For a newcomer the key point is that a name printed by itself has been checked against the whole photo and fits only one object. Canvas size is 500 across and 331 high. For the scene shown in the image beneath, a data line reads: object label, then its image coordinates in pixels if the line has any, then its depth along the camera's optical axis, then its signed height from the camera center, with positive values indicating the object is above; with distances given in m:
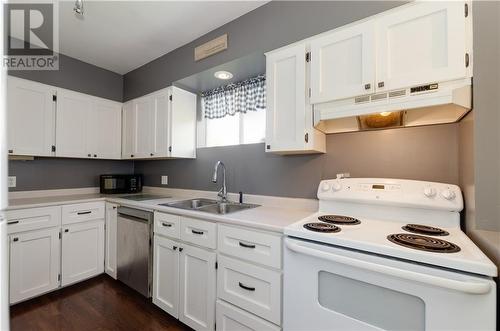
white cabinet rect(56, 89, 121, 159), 2.52 +0.46
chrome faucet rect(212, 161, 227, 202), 2.23 -0.26
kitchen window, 2.29 +0.57
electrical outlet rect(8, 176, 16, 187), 2.33 -0.17
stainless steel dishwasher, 2.01 -0.79
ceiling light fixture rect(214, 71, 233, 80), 2.27 +0.93
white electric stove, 0.83 -0.41
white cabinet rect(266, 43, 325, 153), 1.59 +0.44
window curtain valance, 2.27 +0.73
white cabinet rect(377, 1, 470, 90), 1.09 +0.64
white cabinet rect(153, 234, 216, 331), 1.58 -0.89
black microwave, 2.83 -0.24
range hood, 1.07 +0.33
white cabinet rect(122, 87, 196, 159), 2.50 +0.47
